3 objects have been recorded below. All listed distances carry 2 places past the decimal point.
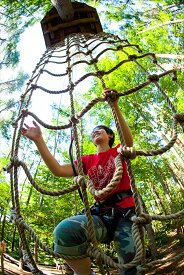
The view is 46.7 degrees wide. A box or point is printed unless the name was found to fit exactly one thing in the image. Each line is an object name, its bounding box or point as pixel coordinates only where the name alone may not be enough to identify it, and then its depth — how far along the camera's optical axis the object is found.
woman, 0.94
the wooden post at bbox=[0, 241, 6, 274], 2.29
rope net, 0.80
